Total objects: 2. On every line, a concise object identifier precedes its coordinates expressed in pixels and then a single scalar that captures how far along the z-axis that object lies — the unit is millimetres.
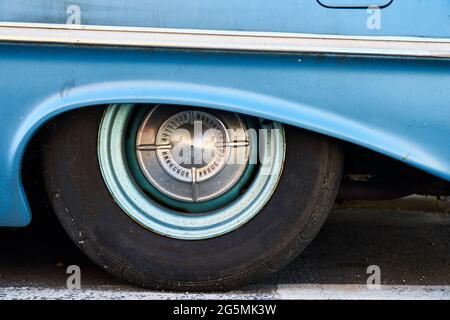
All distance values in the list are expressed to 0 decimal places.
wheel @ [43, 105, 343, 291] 2607
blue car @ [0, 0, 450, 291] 2389
